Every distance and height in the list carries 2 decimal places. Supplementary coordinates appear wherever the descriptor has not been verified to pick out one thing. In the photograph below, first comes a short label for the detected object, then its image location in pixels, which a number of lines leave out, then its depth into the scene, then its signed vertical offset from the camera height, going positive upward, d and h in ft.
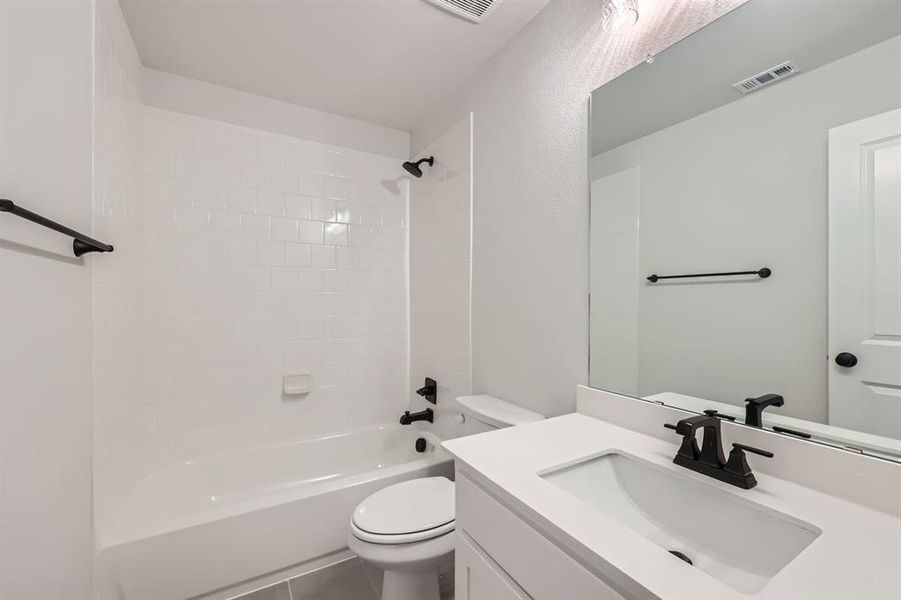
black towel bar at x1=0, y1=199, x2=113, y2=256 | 2.23 +0.56
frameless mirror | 2.20 +0.58
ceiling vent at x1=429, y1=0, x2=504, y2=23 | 4.60 +3.82
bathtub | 4.35 -3.12
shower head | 7.29 +2.75
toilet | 3.98 -2.63
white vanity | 1.65 -1.26
